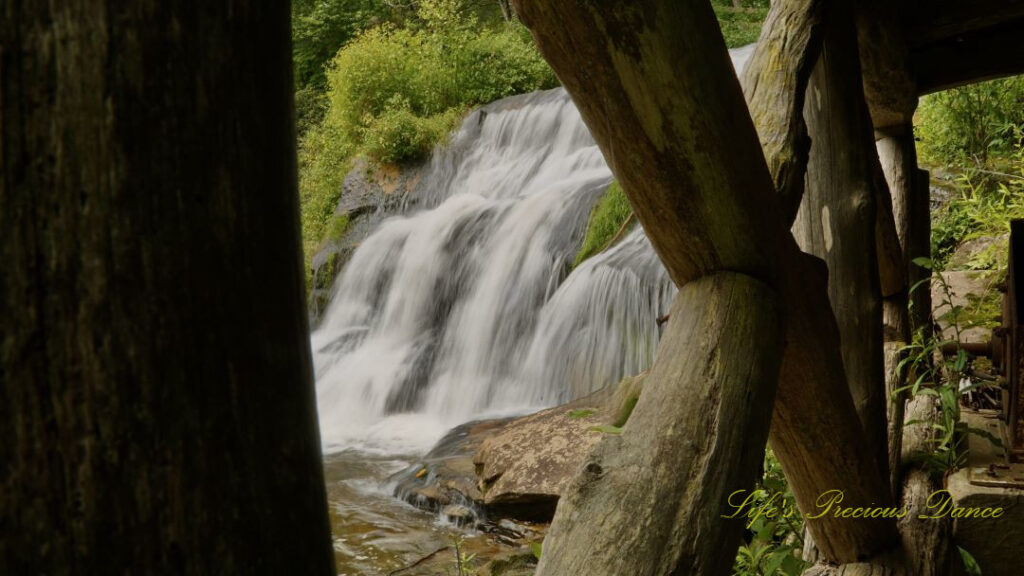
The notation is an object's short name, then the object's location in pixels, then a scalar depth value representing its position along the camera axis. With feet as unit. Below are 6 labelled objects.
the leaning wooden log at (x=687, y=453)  3.79
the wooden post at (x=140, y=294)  1.65
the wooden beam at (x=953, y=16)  12.47
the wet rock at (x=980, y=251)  16.83
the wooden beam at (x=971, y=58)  13.84
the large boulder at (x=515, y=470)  16.25
